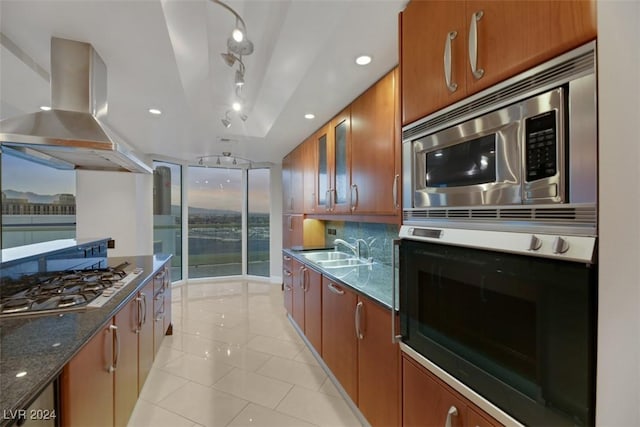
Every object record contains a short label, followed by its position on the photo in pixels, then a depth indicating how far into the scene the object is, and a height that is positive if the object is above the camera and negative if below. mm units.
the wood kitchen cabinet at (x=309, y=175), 3396 +481
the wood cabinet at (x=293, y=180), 3961 +500
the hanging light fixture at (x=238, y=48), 1479 +960
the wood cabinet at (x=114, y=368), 1136 -827
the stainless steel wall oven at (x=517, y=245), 672 -99
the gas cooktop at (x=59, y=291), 1466 -492
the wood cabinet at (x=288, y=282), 3467 -913
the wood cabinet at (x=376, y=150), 1859 +464
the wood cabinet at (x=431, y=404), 960 -751
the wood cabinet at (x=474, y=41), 725 +548
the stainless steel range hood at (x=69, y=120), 1531 +563
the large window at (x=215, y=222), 5633 -199
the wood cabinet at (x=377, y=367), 1474 -904
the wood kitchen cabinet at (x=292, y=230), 4087 -288
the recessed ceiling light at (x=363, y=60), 1741 +974
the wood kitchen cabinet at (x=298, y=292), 3012 -924
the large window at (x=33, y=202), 2768 +118
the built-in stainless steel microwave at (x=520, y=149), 676 +190
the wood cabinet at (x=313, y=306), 2533 -913
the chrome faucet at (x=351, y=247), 3127 -411
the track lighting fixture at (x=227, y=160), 4730 +990
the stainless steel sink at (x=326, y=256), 3395 -549
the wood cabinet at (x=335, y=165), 2516 +484
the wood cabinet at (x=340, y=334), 1932 -944
